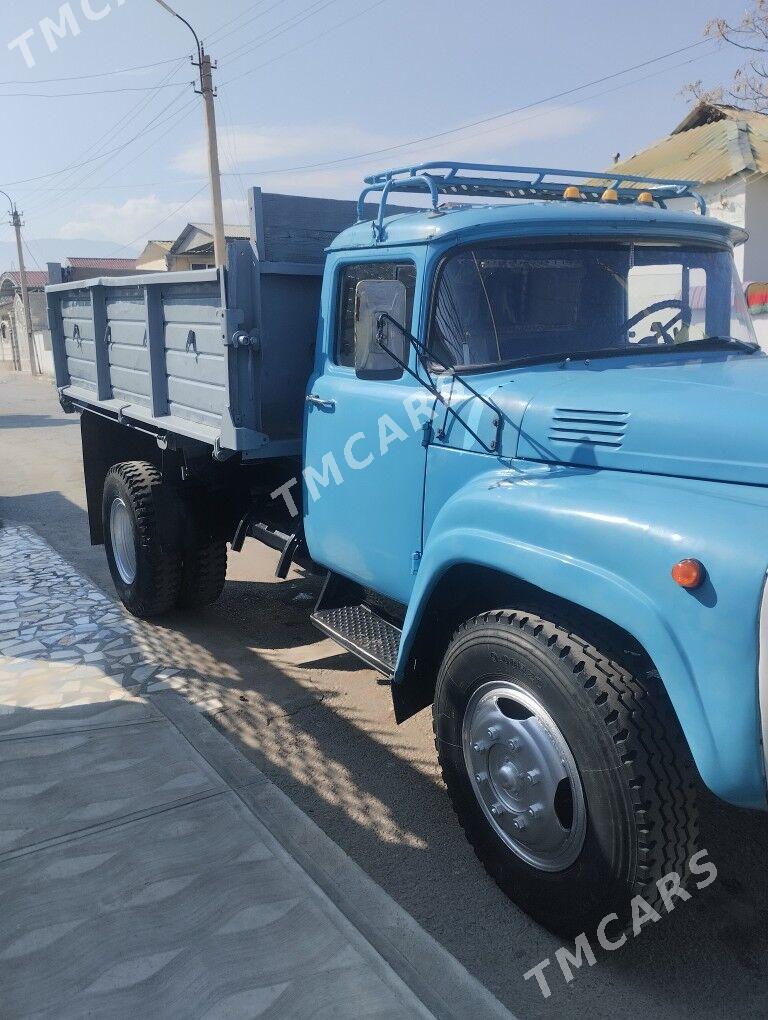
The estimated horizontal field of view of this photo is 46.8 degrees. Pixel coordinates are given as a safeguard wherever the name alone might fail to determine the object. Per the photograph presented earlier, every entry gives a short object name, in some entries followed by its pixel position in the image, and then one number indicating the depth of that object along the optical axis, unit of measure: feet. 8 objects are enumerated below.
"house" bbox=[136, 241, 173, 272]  137.84
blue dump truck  7.49
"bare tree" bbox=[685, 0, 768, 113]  48.96
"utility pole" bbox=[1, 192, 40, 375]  117.08
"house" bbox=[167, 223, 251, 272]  115.65
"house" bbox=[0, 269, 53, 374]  129.29
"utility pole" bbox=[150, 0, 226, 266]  60.23
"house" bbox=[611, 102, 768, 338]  44.98
